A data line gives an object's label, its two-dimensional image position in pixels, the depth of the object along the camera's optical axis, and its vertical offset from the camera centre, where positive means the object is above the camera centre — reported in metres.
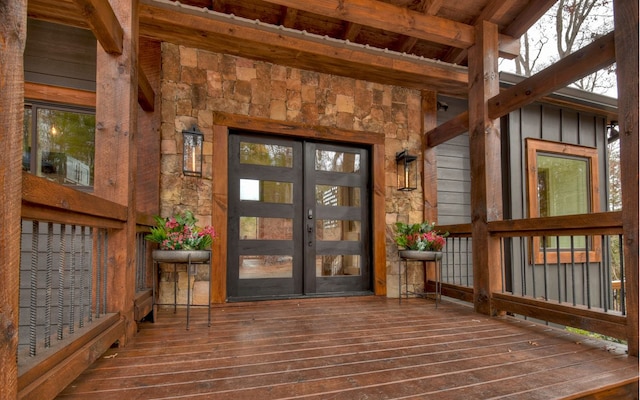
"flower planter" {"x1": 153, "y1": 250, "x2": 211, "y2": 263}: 2.63 -0.32
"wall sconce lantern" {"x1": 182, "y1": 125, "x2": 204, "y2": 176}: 3.34 +0.65
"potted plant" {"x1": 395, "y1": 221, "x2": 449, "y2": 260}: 3.57 -0.30
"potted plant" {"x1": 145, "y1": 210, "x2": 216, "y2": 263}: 2.64 -0.20
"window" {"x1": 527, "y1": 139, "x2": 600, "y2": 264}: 4.82 +0.47
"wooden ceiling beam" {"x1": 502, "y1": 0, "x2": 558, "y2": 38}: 3.29 +2.07
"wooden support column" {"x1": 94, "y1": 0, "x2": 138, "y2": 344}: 2.20 +0.44
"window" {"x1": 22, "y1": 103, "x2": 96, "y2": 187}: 3.18 +0.73
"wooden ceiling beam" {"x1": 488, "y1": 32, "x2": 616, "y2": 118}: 2.30 +1.11
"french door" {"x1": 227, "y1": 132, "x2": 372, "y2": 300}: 3.76 -0.04
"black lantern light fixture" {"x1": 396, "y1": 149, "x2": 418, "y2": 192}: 4.13 +0.58
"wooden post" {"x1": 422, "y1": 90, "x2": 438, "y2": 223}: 4.41 +0.71
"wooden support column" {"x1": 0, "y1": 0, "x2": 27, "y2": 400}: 1.04 +0.13
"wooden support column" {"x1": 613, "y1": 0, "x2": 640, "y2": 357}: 2.03 +0.43
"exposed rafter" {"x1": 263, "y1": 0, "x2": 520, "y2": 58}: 3.03 +1.92
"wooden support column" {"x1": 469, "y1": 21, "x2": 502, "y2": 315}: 3.19 +0.49
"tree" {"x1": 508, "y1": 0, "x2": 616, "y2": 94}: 6.55 +3.90
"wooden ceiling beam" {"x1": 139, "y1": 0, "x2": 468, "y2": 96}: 3.12 +1.82
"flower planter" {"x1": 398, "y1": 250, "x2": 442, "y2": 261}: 3.55 -0.44
